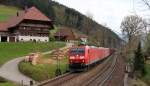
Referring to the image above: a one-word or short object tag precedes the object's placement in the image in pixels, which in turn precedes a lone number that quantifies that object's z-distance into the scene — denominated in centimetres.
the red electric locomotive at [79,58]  2348
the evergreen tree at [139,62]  2640
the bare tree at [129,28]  5339
